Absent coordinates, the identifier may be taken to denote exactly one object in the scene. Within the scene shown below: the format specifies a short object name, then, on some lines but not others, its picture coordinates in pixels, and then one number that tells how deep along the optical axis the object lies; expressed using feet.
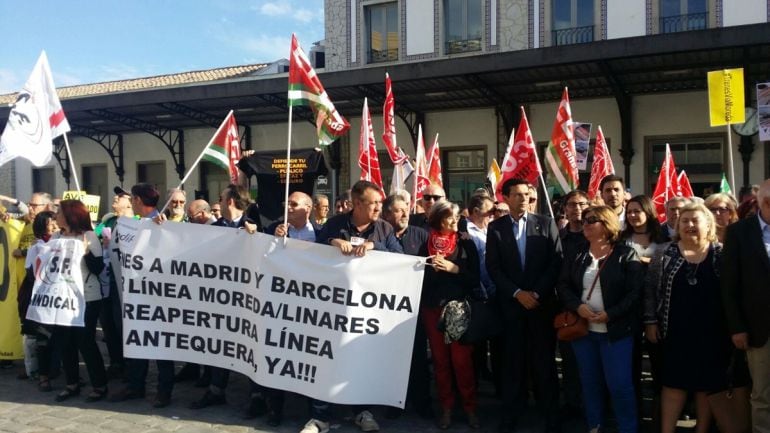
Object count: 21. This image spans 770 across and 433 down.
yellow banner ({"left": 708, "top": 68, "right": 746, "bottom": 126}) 21.15
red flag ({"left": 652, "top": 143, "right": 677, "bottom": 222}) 26.84
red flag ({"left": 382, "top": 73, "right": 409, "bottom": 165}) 27.35
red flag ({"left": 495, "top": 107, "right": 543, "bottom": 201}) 24.11
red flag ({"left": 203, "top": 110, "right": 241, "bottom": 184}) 22.41
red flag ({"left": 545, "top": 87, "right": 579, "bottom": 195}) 24.27
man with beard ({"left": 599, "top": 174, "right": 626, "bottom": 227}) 18.60
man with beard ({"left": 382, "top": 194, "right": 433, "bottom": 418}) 16.98
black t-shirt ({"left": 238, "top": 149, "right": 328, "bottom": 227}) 25.60
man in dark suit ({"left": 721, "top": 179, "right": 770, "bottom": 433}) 12.97
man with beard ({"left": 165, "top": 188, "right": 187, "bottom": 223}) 20.11
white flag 22.02
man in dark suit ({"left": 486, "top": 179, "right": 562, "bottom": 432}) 15.85
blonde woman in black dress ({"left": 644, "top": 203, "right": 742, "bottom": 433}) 13.67
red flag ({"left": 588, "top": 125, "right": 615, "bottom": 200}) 29.17
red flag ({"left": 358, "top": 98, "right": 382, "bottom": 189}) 27.35
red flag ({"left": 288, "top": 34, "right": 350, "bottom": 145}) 18.25
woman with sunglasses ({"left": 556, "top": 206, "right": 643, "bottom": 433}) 14.24
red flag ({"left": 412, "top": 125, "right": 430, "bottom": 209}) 28.02
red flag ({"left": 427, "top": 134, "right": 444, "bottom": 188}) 31.68
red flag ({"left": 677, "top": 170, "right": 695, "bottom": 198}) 28.88
